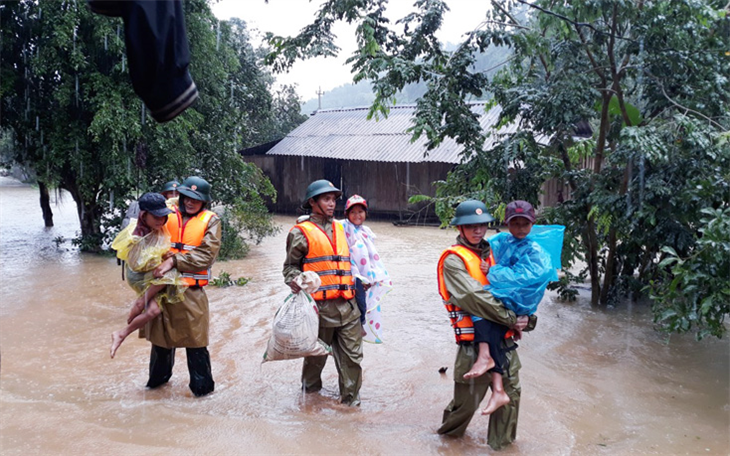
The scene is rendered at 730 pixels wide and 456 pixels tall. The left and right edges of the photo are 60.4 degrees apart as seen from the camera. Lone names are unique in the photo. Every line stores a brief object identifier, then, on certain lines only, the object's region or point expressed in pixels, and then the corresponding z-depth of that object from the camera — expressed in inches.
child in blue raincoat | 154.4
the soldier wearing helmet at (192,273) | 195.8
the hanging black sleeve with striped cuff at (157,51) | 69.0
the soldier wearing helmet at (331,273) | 194.9
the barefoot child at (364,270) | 205.9
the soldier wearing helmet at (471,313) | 157.3
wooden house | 765.9
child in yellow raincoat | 191.2
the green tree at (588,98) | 264.2
